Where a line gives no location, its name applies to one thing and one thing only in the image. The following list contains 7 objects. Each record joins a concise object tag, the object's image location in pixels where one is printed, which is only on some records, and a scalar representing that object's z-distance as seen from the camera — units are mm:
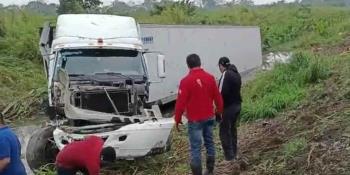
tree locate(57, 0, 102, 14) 38966
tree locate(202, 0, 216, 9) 112762
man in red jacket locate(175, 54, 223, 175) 8125
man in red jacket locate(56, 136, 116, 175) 6082
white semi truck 10000
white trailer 16828
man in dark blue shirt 5812
